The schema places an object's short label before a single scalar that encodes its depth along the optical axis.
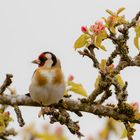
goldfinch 9.25
